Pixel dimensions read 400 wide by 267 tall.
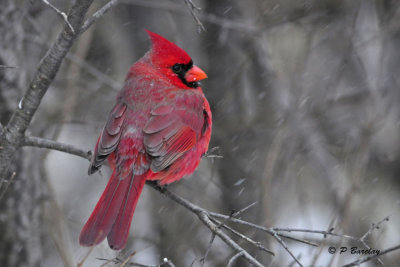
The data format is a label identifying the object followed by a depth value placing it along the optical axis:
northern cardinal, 5.64
